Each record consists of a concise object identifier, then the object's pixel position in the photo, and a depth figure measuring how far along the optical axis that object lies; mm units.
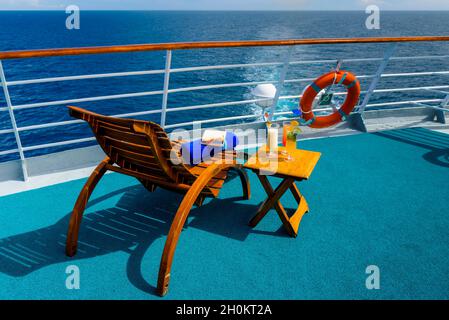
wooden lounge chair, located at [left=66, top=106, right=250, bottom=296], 1765
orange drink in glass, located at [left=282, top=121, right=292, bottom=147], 2496
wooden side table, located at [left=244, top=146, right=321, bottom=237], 2150
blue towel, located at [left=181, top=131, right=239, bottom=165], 2424
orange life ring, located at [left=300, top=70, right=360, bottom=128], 3174
